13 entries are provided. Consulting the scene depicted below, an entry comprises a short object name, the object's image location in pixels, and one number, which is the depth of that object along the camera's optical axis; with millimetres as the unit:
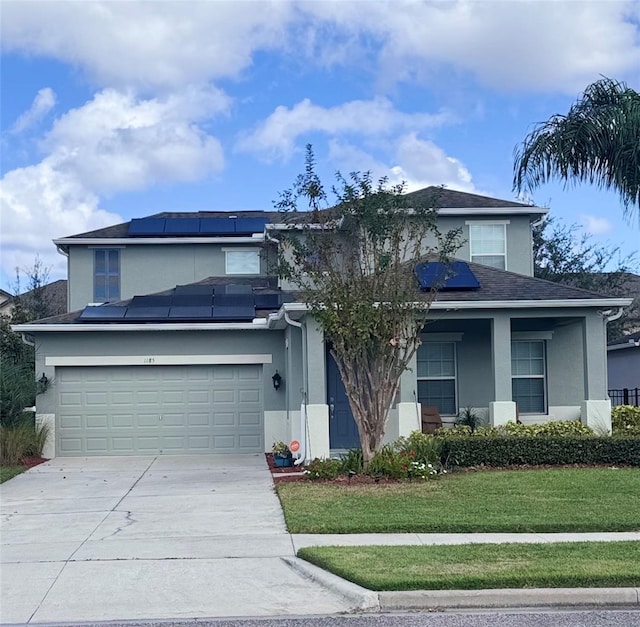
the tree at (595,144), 16844
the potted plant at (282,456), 17344
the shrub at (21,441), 18297
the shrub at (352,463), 14672
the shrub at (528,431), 16625
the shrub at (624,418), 17969
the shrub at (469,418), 18828
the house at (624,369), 27016
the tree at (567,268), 31891
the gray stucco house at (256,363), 18844
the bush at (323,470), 14539
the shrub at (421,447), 15070
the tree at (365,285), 14672
